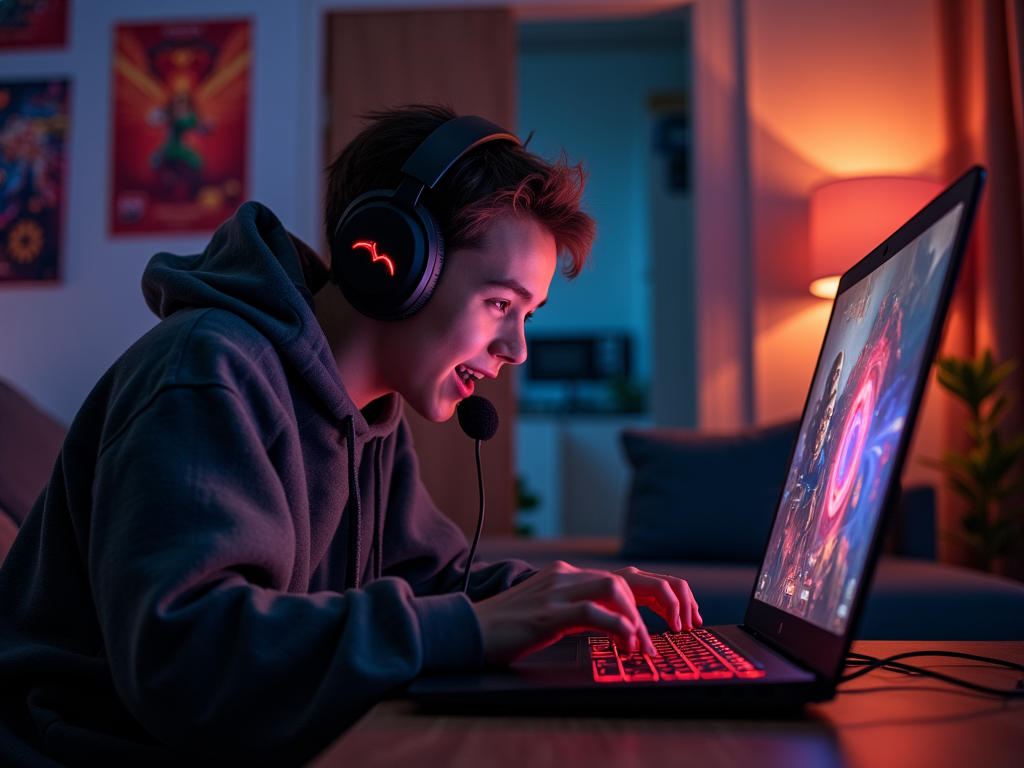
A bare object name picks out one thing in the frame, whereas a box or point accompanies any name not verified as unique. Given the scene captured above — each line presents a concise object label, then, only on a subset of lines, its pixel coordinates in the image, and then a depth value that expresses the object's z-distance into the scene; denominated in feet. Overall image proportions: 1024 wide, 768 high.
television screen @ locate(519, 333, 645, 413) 19.08
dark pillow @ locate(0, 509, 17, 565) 4.29
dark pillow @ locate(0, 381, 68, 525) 4.99
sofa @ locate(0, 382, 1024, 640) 5.22
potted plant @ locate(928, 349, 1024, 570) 7.80
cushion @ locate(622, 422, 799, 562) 6.59
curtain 8.41
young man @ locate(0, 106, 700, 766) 1.69
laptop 1.55
